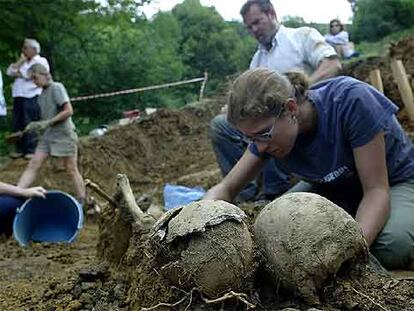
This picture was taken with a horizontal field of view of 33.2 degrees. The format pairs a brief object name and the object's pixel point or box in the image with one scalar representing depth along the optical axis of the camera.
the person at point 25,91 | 8.05
